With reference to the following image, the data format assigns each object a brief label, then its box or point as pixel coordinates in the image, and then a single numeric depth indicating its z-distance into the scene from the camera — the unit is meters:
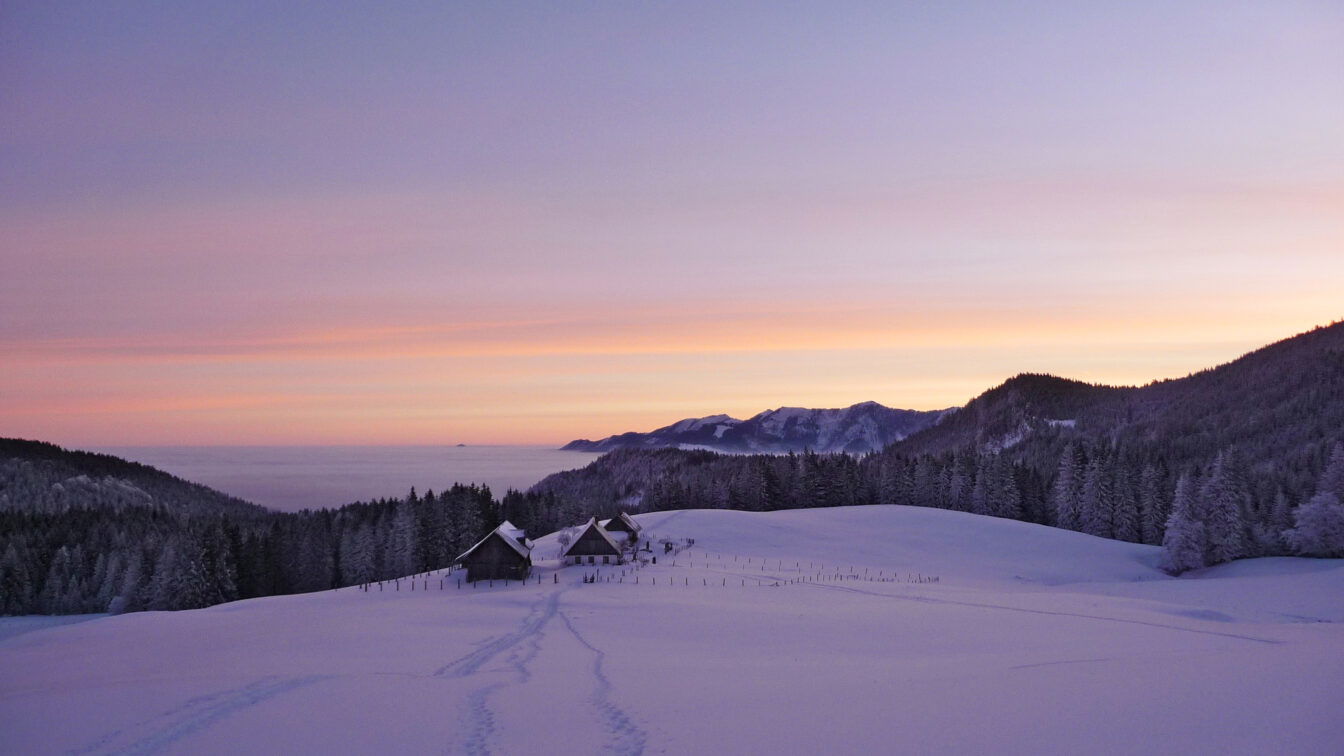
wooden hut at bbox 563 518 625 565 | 64.69
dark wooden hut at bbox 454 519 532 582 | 55.97
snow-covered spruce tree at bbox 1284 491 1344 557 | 64.88
